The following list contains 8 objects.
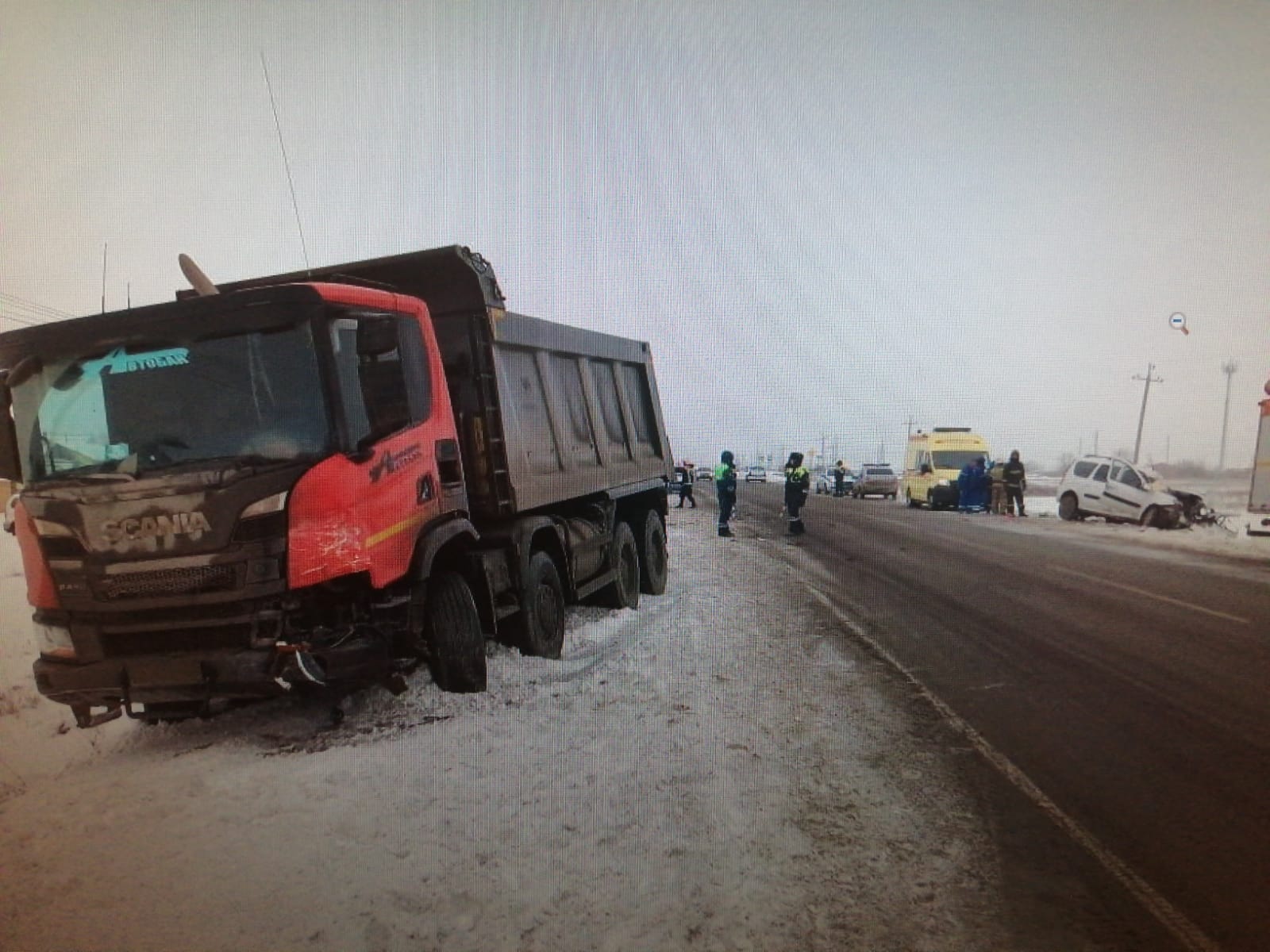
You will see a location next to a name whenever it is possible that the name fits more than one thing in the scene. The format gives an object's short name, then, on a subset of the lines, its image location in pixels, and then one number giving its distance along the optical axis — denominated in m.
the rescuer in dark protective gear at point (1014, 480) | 21.47
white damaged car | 16.34
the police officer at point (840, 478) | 33.78
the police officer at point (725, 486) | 15.68
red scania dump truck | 3.81
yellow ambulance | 24.55
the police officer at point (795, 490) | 16.30
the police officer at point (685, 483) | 22.81
